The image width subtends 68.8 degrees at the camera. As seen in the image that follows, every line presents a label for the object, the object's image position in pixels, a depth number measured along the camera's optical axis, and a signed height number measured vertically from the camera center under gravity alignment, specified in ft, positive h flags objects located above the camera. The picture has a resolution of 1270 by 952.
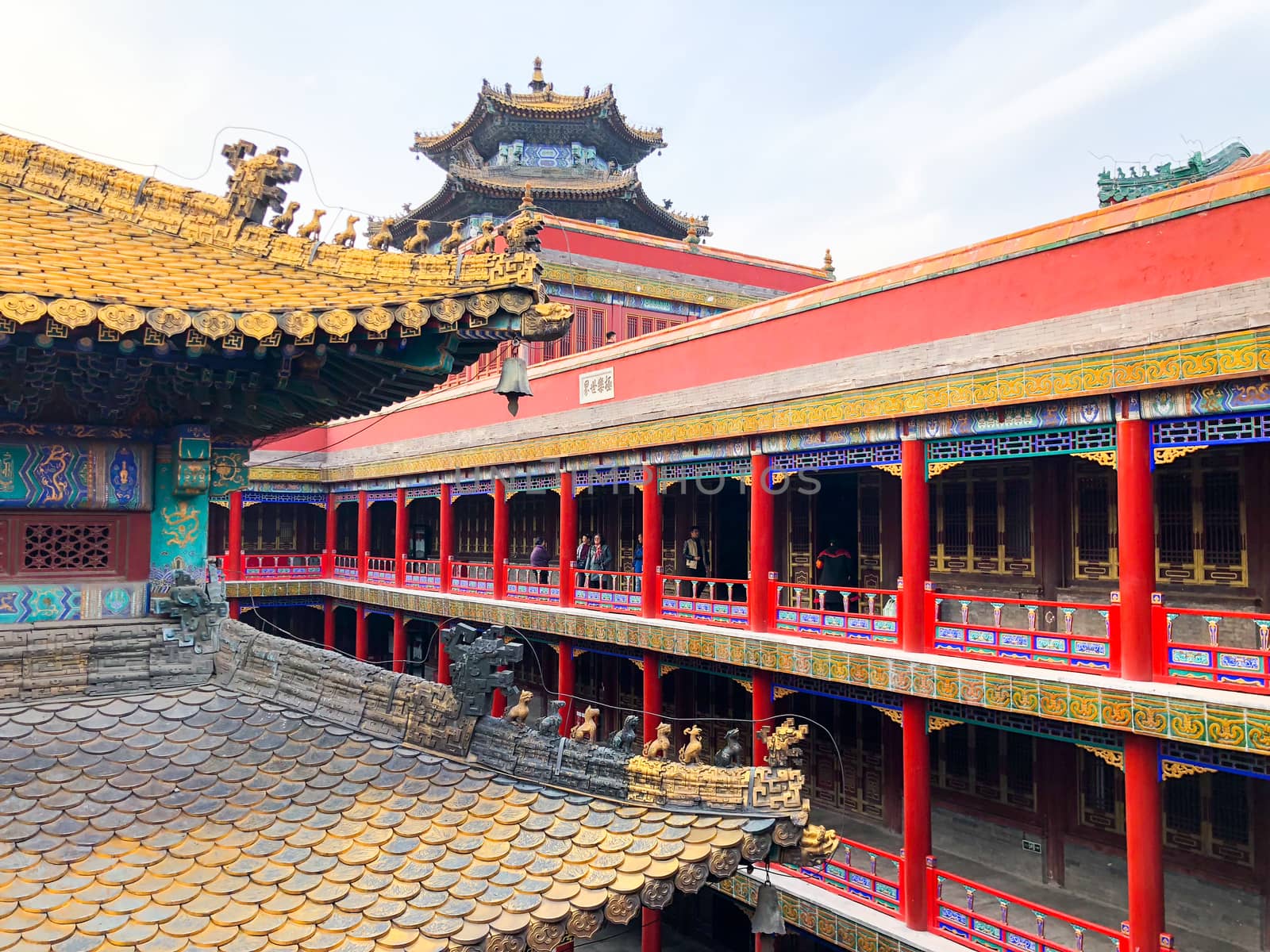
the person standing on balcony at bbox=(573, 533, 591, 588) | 56.95 -1.54
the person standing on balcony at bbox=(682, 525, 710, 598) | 49.60 -1.47
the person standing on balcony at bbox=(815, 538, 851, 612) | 43.96 -1.71
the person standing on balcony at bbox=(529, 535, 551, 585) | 59.72 -1.78
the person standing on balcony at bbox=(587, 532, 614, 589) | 55.36 -1.68
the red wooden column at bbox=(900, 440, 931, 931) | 33.14 -3.29
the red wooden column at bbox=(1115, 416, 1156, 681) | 27.25 -0.41
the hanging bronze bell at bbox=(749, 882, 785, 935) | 14.25 -5.96
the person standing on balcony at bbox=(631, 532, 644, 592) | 58.08 -2.07
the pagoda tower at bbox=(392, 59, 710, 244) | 93.71 +40.27
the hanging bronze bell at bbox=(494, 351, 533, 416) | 16.29 +2.66
